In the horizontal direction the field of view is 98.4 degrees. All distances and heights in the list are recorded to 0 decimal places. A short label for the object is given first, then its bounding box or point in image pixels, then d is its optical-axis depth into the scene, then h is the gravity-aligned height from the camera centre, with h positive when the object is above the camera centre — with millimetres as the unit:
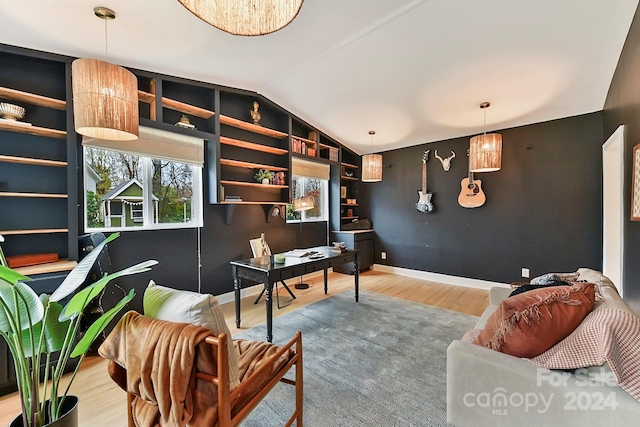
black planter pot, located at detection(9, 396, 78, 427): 1174 -907
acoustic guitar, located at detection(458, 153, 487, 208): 4328 +250
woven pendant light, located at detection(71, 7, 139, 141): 1769 +763
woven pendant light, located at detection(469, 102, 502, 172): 3145 +649
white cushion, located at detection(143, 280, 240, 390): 1191 -446
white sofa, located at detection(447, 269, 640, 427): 1033 -760
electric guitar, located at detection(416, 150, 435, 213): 4812 +217
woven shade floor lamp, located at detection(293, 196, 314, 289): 3613 +97
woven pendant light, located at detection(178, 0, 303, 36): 1069 +780
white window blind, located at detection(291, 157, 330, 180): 4625 +735
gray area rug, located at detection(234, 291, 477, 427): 1713 -1254
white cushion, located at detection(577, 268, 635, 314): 1418 -505
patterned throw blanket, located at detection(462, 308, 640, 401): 1014 -554
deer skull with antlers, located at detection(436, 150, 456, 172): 4601 +797
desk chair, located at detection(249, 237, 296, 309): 3572 -482
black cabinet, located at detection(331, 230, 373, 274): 5250 -648
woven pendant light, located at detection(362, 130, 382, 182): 4285 +663
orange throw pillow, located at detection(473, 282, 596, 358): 1253 -524
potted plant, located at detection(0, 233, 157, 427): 1087 -494
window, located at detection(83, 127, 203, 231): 2750 +257
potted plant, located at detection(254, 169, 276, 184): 4027 +509
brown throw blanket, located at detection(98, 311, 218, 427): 1077 -630
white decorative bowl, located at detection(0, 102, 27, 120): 2138 +799
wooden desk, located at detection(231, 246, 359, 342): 2596 -604
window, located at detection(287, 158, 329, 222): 4766 +442
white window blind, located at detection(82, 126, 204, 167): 2680 +694
